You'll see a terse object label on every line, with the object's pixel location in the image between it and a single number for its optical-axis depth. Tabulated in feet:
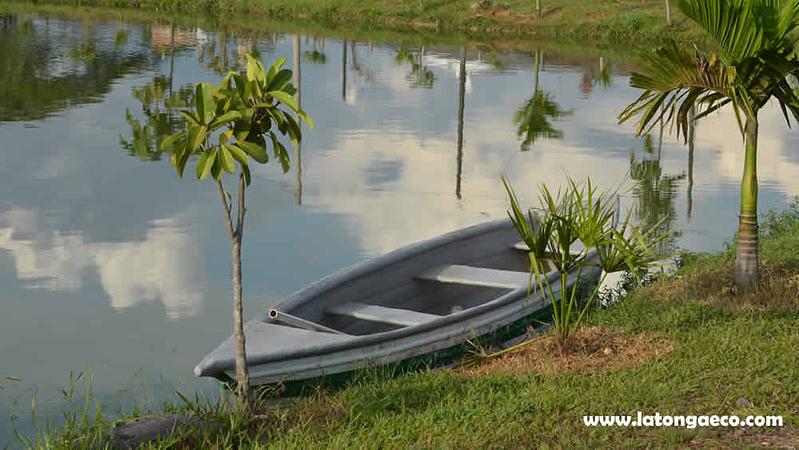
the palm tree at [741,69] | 33.96
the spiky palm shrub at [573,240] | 32.32
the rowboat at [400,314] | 30.48
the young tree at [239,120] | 25.44
